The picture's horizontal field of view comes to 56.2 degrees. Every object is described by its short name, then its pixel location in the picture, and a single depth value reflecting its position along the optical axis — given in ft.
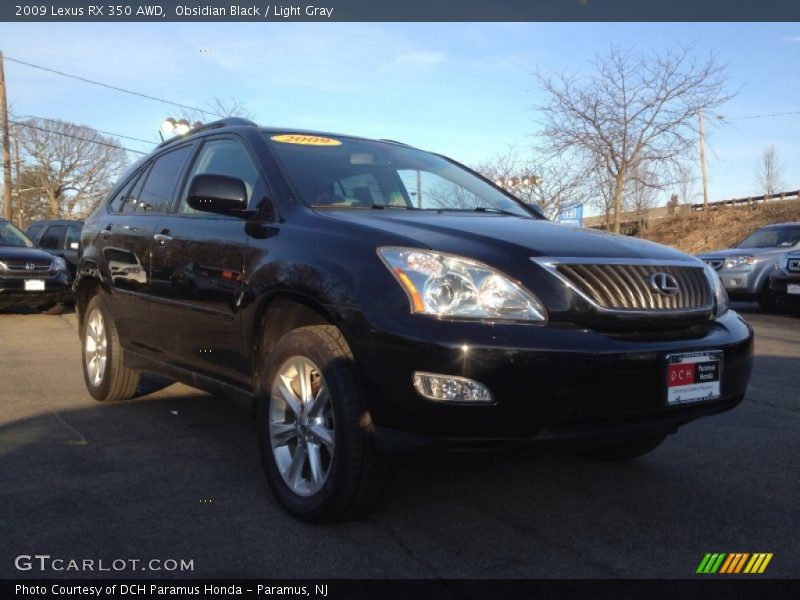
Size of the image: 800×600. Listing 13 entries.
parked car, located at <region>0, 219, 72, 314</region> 36.81
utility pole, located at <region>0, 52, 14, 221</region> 88.22
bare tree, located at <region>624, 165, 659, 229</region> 77.82
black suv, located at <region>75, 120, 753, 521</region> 8.50
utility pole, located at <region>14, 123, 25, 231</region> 152.56
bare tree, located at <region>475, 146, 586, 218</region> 84.23
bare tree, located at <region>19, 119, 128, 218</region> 172.35
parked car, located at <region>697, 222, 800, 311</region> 40.91
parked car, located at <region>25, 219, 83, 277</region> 53.88
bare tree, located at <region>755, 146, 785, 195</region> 167.57
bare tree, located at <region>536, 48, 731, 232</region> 73.87
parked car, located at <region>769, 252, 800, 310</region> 36.45
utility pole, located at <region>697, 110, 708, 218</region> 140.89
